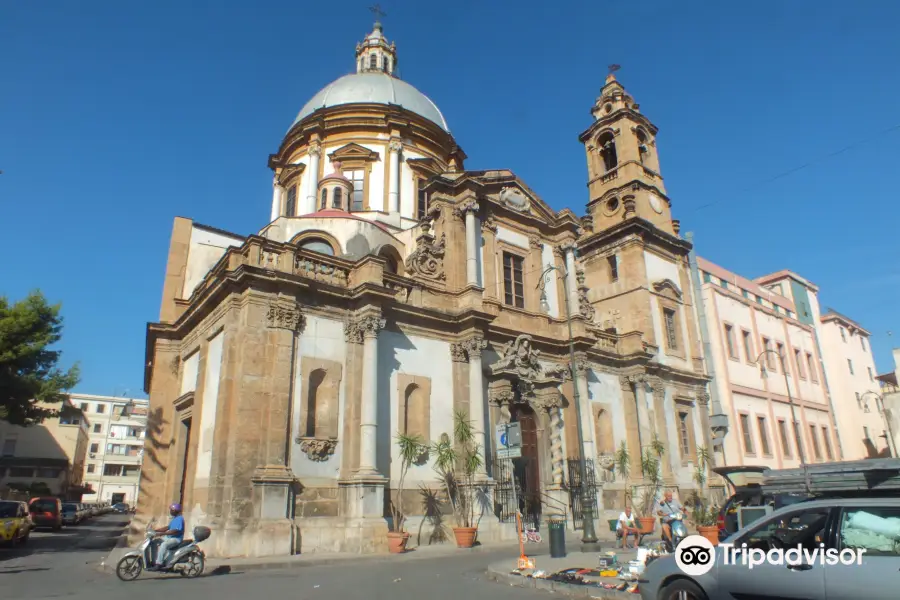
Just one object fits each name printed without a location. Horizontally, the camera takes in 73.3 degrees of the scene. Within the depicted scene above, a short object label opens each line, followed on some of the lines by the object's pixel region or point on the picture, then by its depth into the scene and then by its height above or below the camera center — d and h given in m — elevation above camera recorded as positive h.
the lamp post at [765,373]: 35.01 +6.12
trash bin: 13.25 -1.05
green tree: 22.12 +5.15
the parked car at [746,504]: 12.62 -0.44
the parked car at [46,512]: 29.49 -0.53
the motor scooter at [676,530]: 11.85 -0.85
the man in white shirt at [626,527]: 16.33 -1.06
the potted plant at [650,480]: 23.36 +0.23
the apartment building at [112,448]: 73.94 +6.08
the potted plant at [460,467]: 17.94 +0.70
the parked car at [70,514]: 34.41 -0.75
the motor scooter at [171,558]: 11.27 -1.08
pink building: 32.12 +6.16
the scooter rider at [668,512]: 12.70 -0.53
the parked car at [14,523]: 17.84 -0.61
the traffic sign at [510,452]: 14.30 +0.86
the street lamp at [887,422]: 42.81 +4.05
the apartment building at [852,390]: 41.56 +6.20
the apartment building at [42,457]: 53.84 +3.99
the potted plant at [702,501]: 21.02 -0.69
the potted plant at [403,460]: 16.89 +0.90
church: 15.99 +4.99
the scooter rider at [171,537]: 11.43 -0.72
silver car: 5.53 -0.74
